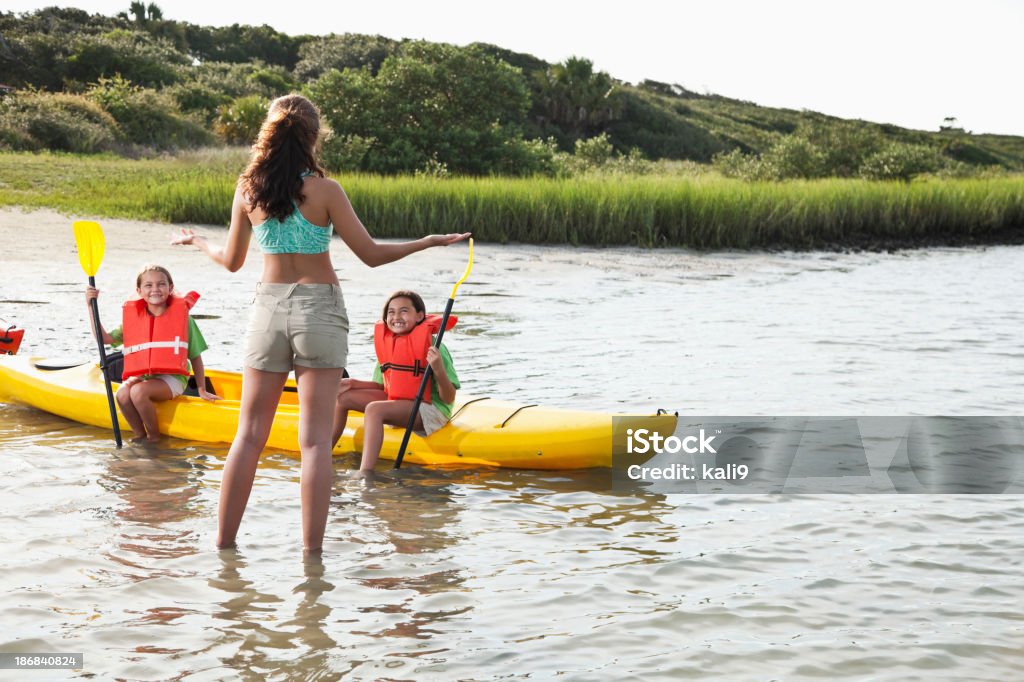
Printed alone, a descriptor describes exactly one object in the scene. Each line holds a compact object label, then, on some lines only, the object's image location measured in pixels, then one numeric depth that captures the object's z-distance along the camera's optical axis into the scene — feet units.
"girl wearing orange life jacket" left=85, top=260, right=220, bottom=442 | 18.86
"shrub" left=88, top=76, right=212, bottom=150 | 77.56
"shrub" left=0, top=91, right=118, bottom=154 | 68.33
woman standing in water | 11.53
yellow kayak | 17.13
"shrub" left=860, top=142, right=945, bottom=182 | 78.84
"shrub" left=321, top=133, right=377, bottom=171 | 62.85
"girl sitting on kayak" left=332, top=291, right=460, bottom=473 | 17.48
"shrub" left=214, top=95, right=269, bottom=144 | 79.36
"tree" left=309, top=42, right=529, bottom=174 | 65.98
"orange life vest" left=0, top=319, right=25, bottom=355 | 23.22
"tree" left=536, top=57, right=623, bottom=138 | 135.95
